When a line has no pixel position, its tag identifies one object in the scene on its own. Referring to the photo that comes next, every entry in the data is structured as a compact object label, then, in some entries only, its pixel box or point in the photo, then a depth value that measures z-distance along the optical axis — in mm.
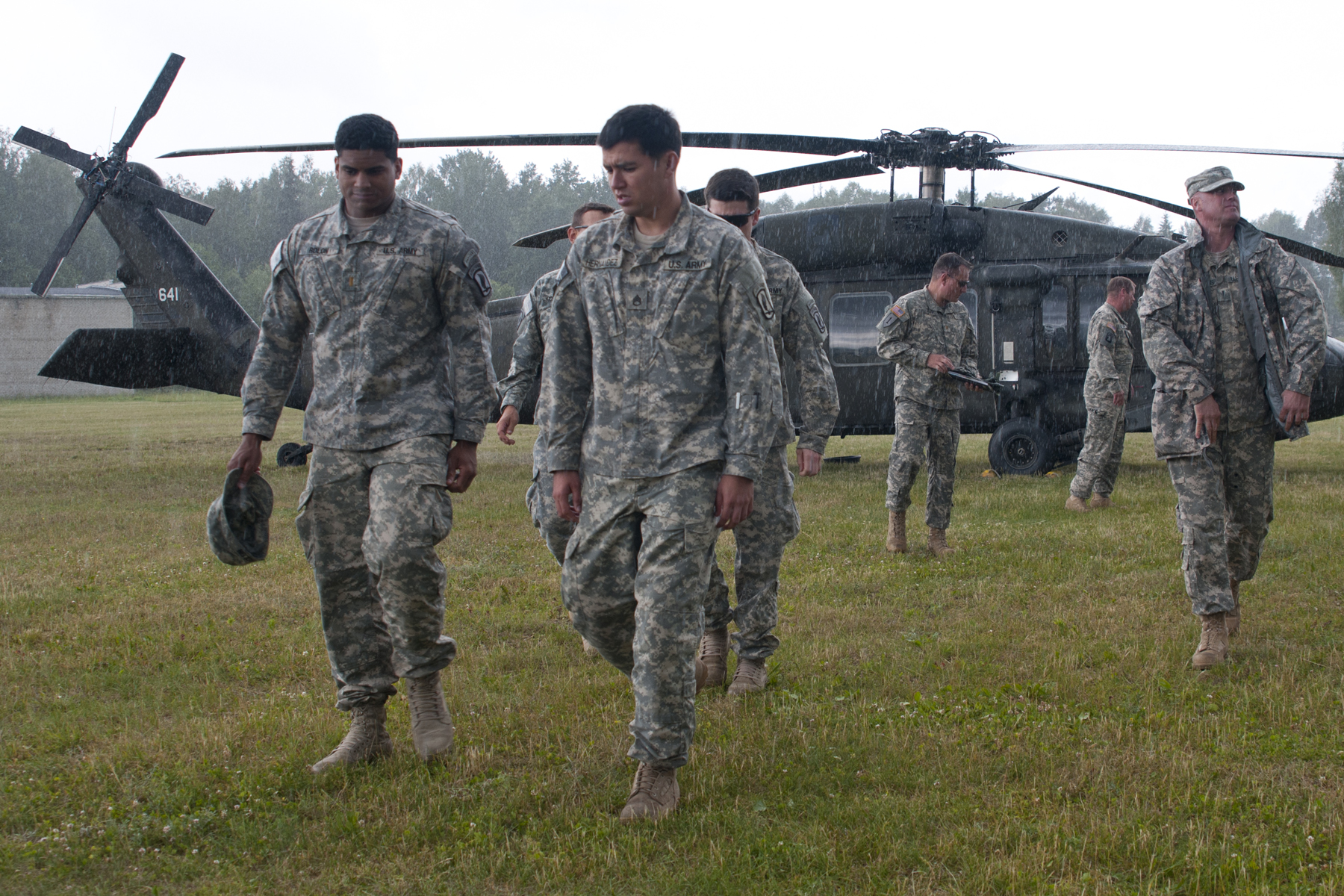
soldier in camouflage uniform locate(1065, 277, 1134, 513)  9164
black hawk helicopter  11141
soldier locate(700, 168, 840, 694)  4480
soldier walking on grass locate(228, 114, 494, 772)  3547
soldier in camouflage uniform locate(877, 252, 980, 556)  7371
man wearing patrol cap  4668
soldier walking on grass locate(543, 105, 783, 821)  3162
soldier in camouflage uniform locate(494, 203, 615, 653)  4878
